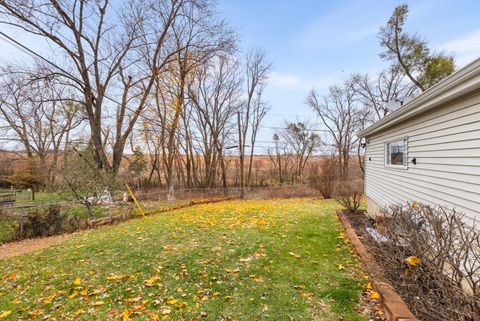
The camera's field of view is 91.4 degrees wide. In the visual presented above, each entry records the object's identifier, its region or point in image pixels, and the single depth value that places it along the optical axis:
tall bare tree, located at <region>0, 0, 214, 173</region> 11.38
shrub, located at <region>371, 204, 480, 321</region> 2.17
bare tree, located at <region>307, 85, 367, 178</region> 23.03
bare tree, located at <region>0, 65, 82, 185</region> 10.10
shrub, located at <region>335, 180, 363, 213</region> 7.95
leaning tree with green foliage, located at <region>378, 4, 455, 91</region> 14.12
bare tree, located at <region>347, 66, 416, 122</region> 18.25
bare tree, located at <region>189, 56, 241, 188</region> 20.33
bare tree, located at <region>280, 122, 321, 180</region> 26.11
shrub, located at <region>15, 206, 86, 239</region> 7.30
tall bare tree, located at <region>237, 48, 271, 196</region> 21.17
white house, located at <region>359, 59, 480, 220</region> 2.78
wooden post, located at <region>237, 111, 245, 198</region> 18.21
